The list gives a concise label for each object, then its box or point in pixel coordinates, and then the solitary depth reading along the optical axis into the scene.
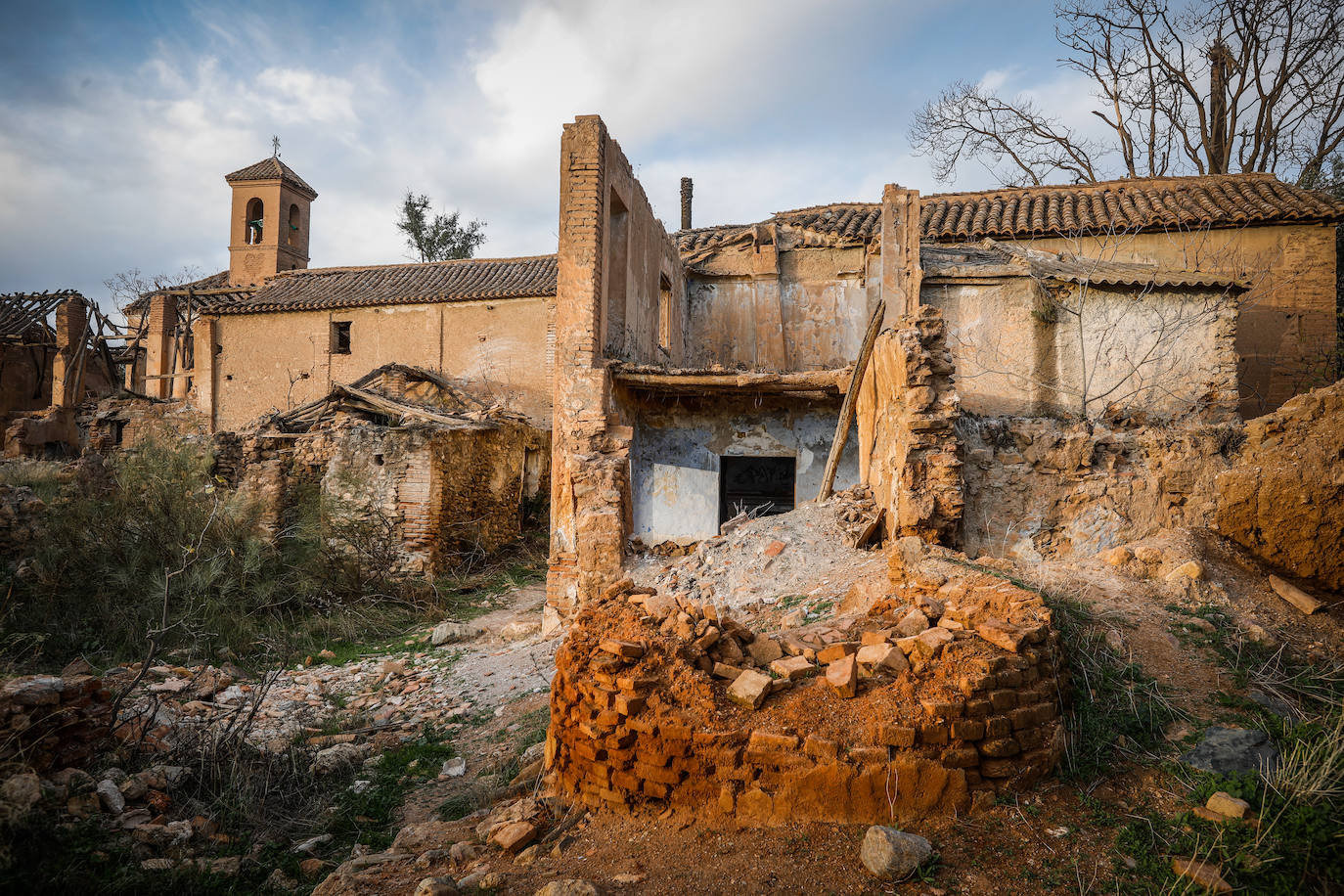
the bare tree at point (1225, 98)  16.58
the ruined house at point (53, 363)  20.47
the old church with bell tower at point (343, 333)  18.20
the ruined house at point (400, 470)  11.88
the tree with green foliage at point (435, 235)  27.89
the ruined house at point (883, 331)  8.95
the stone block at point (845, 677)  3.78
